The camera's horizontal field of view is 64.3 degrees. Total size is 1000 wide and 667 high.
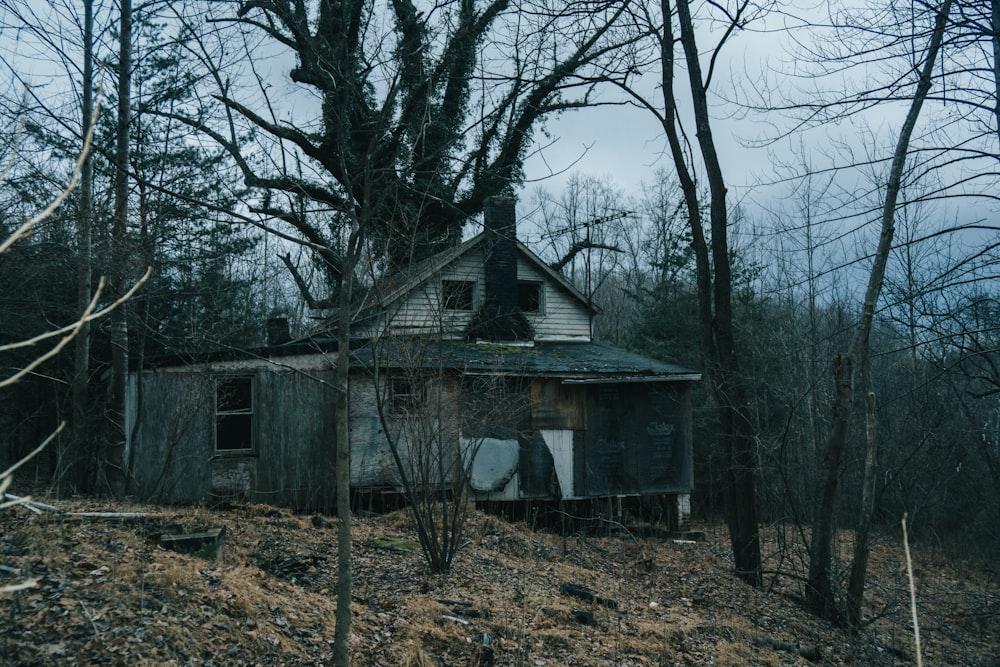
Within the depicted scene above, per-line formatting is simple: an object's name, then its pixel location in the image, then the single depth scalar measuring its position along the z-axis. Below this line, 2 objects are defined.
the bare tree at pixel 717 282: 12.73
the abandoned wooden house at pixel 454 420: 15.27
